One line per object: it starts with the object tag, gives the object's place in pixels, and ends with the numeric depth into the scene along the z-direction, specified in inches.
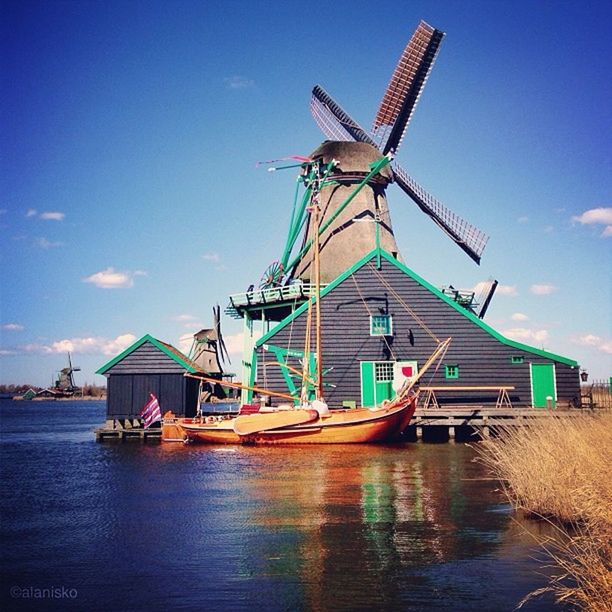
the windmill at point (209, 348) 2301.9
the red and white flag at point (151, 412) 1144.8
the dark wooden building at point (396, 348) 1094.4
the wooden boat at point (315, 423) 935.7
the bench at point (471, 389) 1055.0
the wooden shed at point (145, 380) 1163.9
